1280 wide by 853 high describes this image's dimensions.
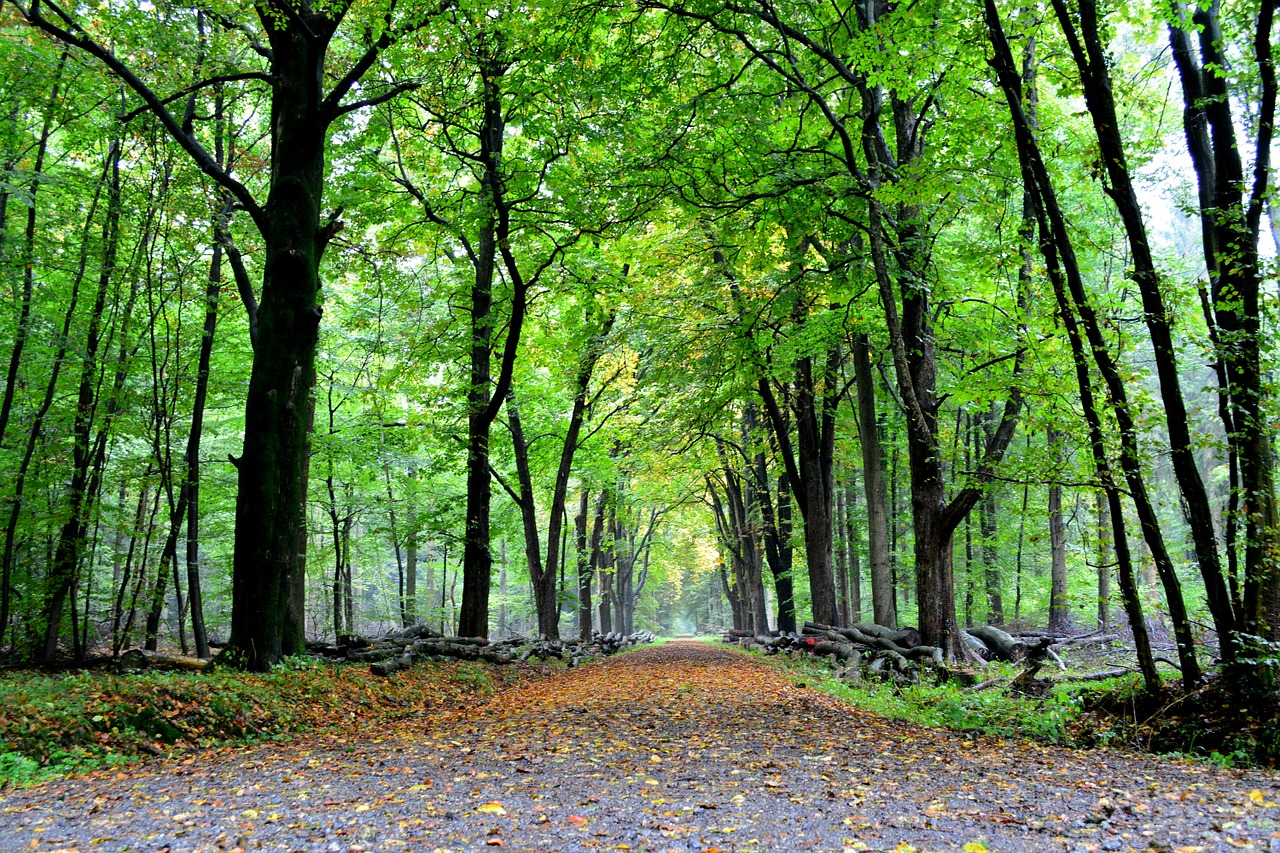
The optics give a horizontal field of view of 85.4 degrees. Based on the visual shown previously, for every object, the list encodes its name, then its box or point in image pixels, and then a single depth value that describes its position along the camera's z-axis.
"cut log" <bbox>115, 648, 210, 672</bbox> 8.74
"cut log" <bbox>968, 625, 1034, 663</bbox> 11.12
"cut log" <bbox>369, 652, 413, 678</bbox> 8.66
